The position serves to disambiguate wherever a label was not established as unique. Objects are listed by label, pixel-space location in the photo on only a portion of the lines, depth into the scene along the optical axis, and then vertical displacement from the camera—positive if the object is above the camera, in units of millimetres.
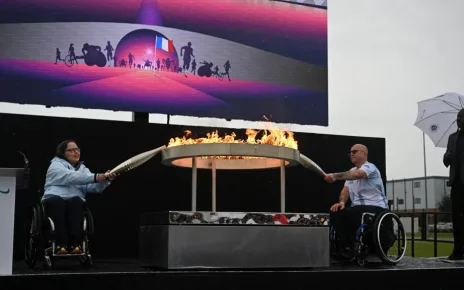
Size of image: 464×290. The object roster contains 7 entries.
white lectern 4516 -94
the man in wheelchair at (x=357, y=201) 6383 +55
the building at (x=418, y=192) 62469 +1562
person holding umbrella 6770 +272
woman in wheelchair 5492 +74
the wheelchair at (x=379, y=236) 5966 -305
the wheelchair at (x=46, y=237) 5325 -322
